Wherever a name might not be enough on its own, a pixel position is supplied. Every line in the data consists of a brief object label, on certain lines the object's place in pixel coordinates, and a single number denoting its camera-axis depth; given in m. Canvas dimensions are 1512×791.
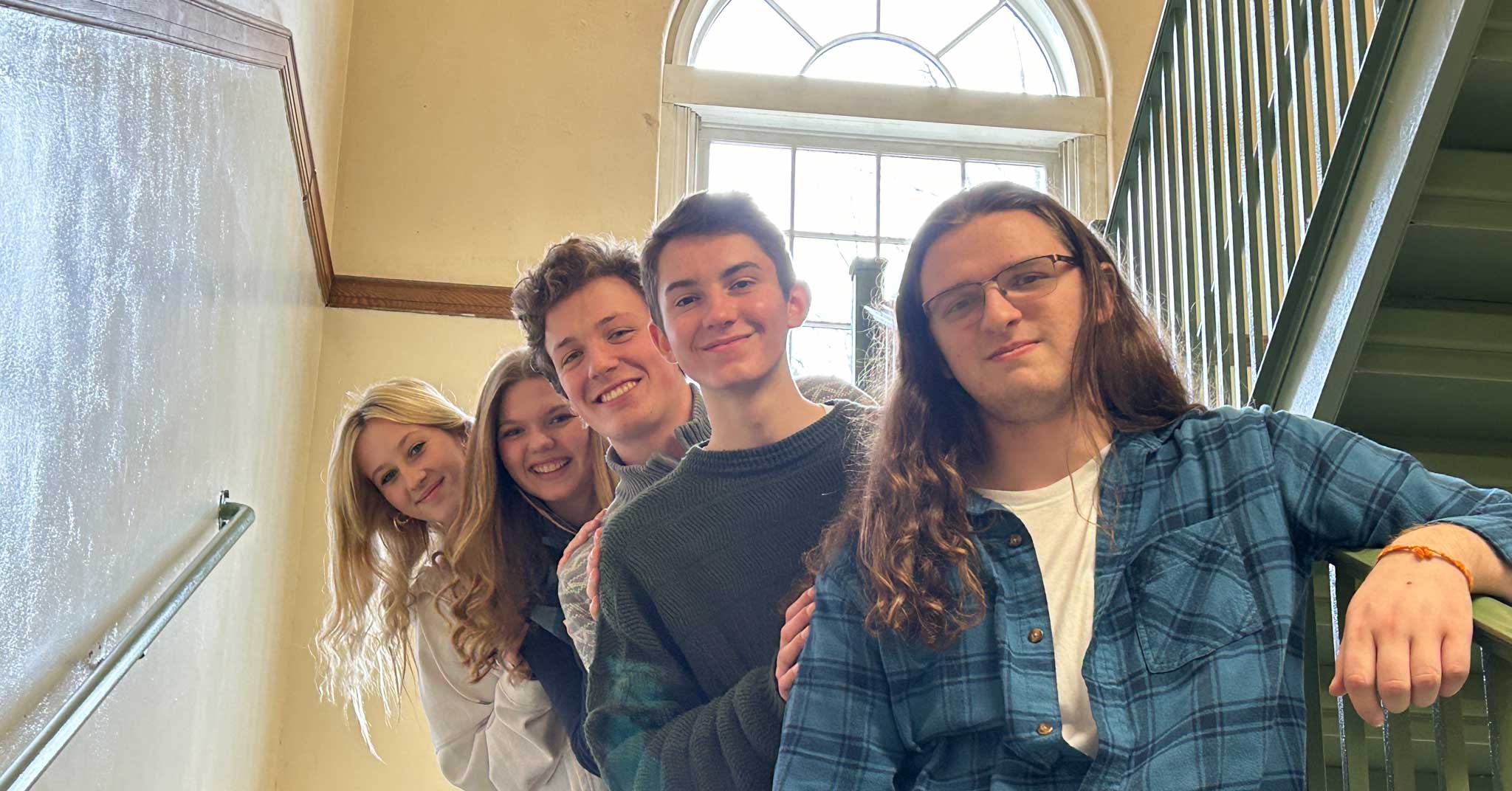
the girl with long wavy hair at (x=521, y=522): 2.20
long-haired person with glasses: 1.27
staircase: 2.12
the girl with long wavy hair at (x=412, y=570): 2.37
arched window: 5.05
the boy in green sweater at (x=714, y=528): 1.69
